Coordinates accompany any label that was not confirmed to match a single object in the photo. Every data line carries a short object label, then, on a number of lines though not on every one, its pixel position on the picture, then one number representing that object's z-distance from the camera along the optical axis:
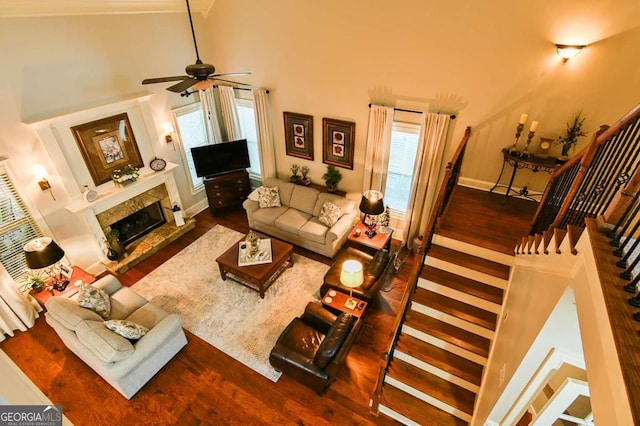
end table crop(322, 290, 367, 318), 4.38
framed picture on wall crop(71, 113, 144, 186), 4.95
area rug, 4.50
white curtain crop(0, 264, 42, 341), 4.31
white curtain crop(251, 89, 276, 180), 6.29
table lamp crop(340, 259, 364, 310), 4.01
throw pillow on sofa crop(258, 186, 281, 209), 6.45
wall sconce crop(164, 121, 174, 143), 6.13
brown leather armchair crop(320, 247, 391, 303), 4.64
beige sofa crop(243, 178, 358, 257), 5.83
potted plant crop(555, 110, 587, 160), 4.00
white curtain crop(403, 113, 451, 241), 4.86
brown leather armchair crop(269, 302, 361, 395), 3.60
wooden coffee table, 5.04
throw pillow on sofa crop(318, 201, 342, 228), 5.90
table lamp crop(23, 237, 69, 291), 4.23
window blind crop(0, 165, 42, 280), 4.32
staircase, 3.48
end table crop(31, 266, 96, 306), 4.61
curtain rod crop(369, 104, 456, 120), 5.01
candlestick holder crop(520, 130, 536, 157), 4.05
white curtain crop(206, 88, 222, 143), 6.70
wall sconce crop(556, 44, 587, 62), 3.69
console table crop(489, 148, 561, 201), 4.12
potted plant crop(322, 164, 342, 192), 6.28
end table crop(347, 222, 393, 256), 5.54
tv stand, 6.83
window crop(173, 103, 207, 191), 6.40
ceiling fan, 3.41
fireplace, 5.99
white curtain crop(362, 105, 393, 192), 5.24
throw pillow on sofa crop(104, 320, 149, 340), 3.71
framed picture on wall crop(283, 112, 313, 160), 6.16
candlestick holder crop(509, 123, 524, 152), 4.12
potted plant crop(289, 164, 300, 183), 6.75
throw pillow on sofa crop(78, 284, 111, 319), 4.03
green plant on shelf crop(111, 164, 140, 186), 5.44
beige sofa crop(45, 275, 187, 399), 3.53
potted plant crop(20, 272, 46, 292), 4.69
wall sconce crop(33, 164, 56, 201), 4.50
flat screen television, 6.59
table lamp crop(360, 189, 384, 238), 5.24
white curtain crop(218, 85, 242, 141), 6.73
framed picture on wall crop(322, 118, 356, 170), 5.77
